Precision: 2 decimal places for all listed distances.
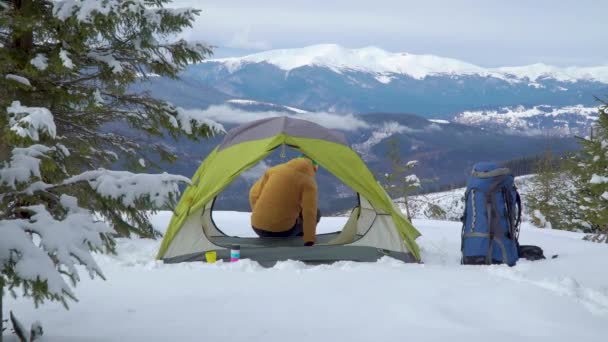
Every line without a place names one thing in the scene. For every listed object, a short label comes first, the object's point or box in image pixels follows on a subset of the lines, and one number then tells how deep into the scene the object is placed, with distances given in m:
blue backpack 5.93
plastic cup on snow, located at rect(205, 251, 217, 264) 6.01
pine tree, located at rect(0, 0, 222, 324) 2.06
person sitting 6.59
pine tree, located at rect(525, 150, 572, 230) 28.84
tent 6.18
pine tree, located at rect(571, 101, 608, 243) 9.19
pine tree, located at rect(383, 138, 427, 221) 19.72
